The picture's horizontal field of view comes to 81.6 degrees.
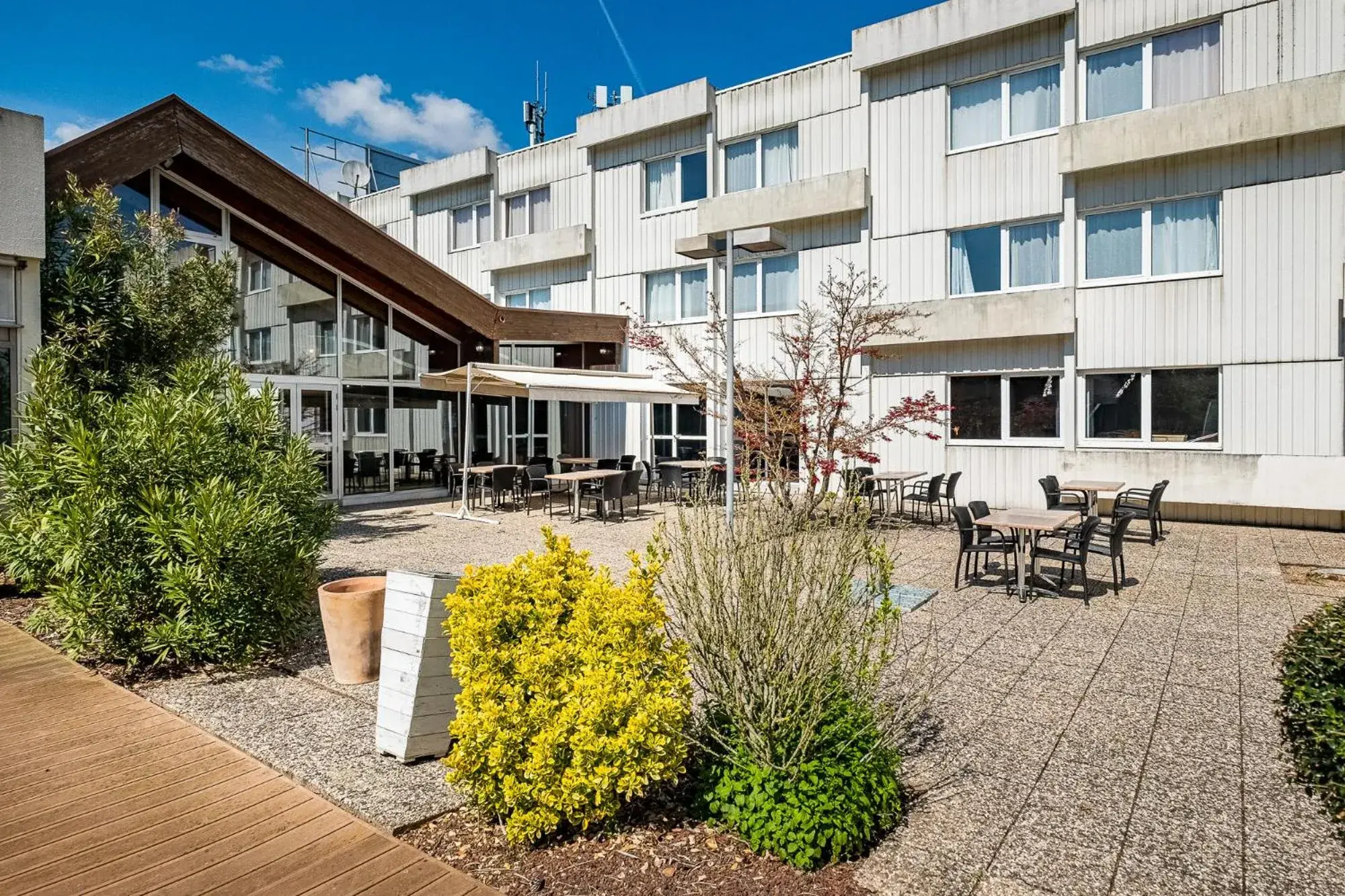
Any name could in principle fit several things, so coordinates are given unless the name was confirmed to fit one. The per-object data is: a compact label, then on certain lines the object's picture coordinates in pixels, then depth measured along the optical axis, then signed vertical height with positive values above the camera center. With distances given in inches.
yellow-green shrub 120.1 -41.4
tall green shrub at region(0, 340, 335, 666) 205.3 -23.2
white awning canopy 530.6 +39.7
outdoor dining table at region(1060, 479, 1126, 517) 446.6 -27.8
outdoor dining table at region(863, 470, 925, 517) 490.6 -24.2
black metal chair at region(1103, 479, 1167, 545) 379.6 -37.5
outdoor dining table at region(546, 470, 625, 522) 534.0 -26.1
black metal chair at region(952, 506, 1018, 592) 316.2 -44.5
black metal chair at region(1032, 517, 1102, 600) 293.6 -43.1
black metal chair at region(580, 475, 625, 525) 525.0 -35.7
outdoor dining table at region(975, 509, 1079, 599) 302.4 -33.1
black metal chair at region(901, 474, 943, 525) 491.2 -37.8
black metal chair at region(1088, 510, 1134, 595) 306.3 -40.1
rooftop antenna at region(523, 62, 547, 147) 1026.1 +432.6
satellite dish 1103.6 +376.4
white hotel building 480.1 +157.9
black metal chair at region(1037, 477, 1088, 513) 455.5 -32.5
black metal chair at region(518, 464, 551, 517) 584.4 -30.7
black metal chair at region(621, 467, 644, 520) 546.9 -30.4
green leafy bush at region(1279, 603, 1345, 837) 115.3 -40.2
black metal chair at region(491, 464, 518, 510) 558.9 -28.8
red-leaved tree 440.8 +47.4
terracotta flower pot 201.3 -50.0
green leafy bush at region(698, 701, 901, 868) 118.3 -56.7
